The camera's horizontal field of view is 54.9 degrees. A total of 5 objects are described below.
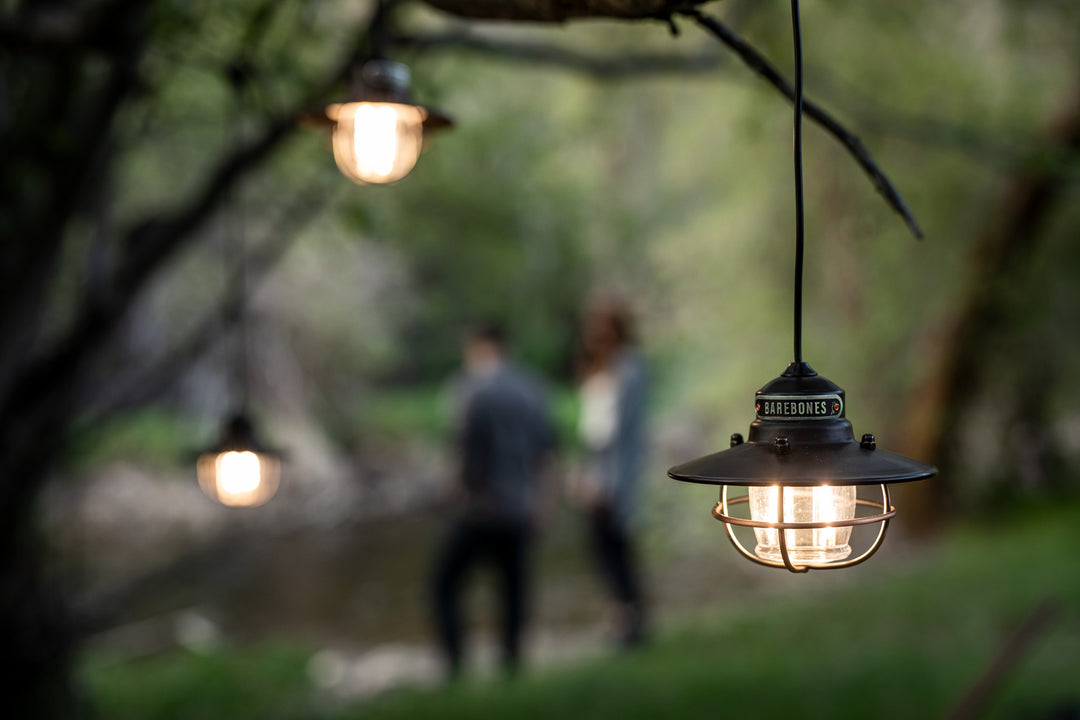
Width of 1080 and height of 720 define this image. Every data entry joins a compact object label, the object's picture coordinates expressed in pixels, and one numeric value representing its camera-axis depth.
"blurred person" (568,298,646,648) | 5.99
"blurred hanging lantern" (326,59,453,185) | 2.34
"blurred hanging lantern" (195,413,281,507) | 3.39
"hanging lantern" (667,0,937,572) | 1.36
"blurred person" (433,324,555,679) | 5.91
